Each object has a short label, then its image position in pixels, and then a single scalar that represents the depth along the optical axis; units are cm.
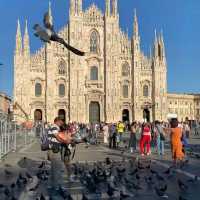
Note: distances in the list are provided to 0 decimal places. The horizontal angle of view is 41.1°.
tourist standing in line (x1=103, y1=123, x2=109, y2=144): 1702
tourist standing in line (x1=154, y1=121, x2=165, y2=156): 1094
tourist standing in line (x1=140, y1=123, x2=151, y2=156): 1091
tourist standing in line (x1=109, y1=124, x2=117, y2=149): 1416
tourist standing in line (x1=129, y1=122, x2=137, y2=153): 1200
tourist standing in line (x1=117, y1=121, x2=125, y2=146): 1555
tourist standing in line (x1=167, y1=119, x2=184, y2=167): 738
